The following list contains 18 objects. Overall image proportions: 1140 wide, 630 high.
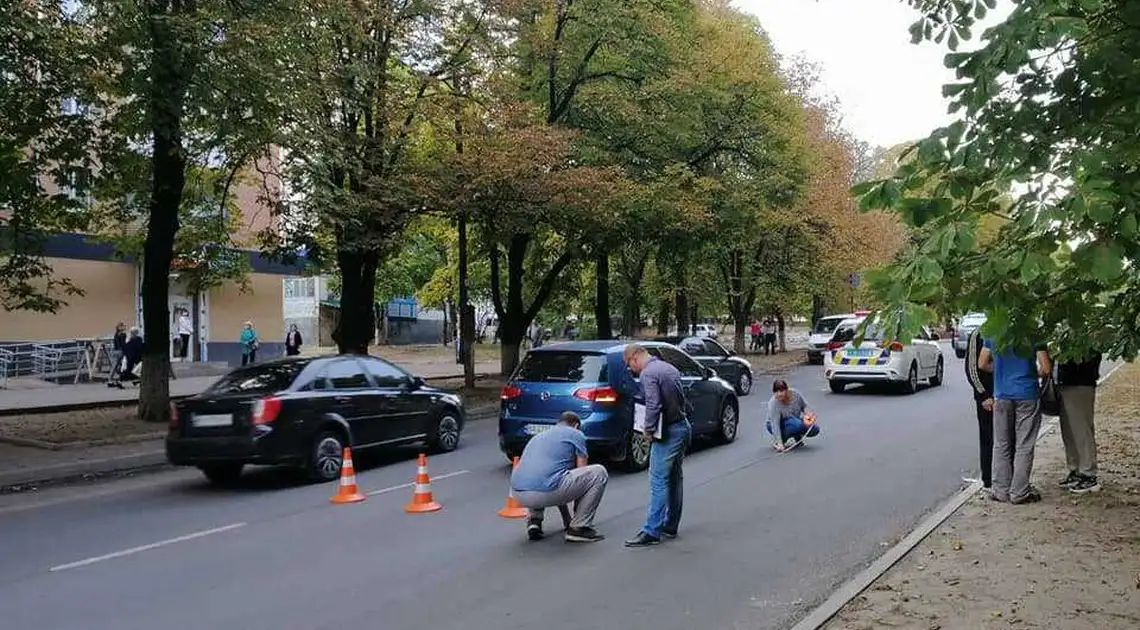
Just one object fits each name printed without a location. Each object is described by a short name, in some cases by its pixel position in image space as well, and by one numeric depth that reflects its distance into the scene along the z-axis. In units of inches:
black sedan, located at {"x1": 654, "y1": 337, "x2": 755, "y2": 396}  836.0
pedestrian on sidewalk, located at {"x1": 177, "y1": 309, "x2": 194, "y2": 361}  1153.4
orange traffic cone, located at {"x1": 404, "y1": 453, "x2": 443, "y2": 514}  362.3
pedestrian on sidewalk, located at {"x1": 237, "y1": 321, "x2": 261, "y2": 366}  1096.8
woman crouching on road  510.6
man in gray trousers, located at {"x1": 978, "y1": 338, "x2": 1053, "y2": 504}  325.7
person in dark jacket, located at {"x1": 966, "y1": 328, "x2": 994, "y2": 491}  350.3
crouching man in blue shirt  302.5
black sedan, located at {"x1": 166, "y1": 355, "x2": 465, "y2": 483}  421.7
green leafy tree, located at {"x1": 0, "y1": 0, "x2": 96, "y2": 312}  514.0
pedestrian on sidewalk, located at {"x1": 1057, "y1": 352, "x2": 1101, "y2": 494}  352.2
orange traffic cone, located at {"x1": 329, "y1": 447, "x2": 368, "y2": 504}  389.1
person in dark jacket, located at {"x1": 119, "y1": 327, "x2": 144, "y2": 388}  902.7
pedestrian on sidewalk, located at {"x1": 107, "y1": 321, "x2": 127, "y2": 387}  936.3
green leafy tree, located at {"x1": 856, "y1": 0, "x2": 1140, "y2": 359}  160.6
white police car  809.5
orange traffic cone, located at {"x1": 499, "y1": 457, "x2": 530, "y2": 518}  346.6
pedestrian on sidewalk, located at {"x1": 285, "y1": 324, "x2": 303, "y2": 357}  1145.4
